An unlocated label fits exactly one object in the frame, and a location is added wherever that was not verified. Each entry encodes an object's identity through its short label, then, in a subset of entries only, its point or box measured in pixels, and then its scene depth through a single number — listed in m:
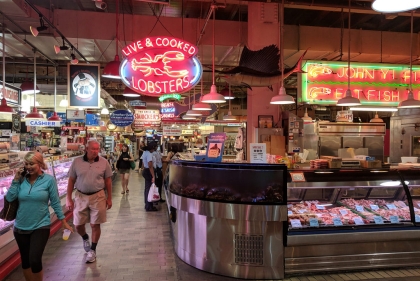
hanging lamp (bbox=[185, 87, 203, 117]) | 10.69
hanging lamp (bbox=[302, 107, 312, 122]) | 10.74
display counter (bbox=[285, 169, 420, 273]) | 4.69
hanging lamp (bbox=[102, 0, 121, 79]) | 6.80
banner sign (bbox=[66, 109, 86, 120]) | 14.66
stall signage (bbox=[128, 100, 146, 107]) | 16.69
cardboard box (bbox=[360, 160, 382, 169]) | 5.74
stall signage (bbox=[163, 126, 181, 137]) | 18.38
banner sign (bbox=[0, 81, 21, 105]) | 9.83
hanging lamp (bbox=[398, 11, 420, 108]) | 6.28
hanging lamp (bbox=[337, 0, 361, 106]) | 6.38
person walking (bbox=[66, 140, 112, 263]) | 5.10
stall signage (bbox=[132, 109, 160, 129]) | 17.39
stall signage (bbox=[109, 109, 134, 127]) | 15.08
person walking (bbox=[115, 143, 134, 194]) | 11.47
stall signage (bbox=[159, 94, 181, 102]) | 13.33
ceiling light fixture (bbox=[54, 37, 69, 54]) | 8.46
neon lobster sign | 5.68
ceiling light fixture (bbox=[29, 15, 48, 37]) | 7.30
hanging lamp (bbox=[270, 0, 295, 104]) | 6.35
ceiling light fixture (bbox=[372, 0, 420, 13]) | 2.71
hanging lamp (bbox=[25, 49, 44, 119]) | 10.97
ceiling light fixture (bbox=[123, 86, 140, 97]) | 10.26
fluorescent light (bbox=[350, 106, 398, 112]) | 8.38
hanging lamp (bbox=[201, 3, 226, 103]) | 6.50
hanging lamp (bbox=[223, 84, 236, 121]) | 11.99
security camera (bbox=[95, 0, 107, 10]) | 6.49
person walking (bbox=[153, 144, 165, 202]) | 10.09
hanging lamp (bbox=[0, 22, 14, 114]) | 8.80
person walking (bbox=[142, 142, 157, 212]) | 8.64
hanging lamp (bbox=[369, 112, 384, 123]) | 12.31
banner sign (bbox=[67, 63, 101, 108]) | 9.04
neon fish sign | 7.97
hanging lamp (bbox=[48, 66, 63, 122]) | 12.75
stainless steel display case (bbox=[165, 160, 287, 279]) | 4.52
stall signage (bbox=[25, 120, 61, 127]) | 13.41
